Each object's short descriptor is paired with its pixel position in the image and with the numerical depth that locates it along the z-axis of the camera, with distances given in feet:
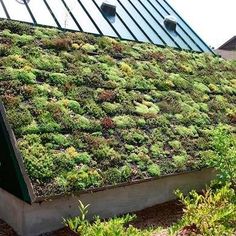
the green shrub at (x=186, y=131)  31.07
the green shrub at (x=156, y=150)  27.65
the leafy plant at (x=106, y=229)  18.40
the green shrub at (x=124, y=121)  28.12
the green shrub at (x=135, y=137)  27.45
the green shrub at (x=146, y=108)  30.61
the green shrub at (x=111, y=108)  28.71
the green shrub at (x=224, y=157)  27.17
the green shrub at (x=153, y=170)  26.30
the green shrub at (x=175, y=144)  29.35
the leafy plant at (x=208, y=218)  20.90
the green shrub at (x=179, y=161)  28.12
